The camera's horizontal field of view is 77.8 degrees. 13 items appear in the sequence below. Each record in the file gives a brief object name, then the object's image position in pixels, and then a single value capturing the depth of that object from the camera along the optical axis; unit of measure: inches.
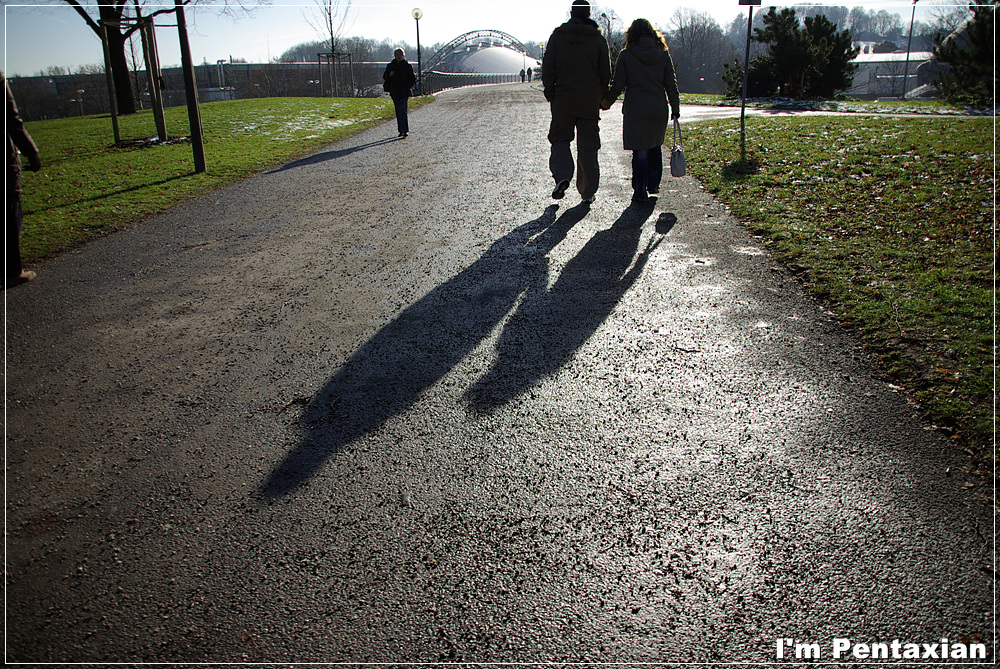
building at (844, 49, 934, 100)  2651.3
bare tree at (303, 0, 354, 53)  1588.1
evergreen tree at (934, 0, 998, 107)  625.0
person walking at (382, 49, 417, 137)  576.7
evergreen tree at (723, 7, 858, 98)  956.6
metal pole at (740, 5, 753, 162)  405.1
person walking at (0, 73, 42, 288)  211.6
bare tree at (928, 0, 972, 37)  2287.8
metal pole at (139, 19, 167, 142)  555.2
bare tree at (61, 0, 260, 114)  532.4
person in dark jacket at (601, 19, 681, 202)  286.7
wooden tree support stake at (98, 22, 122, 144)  546.7
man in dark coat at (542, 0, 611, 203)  283.7
